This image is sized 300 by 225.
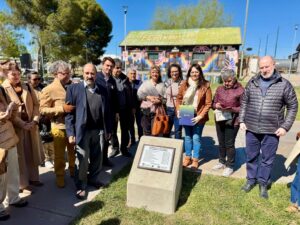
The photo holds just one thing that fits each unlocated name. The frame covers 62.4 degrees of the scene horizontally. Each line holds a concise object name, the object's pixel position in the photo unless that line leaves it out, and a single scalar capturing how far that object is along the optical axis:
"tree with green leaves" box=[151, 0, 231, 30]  41.16
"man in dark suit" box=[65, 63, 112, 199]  3.26
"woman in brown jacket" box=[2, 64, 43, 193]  3.16
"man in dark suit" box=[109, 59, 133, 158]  4.56
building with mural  26.33
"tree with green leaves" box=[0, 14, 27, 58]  28.30
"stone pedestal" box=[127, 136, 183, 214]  3.09
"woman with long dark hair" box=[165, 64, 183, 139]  4.46
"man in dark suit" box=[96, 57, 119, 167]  4.12
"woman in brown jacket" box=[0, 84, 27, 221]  2.74
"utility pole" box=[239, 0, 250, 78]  23.93
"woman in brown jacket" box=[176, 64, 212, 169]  4.09
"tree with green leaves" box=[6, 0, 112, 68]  26.80
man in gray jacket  3.19
